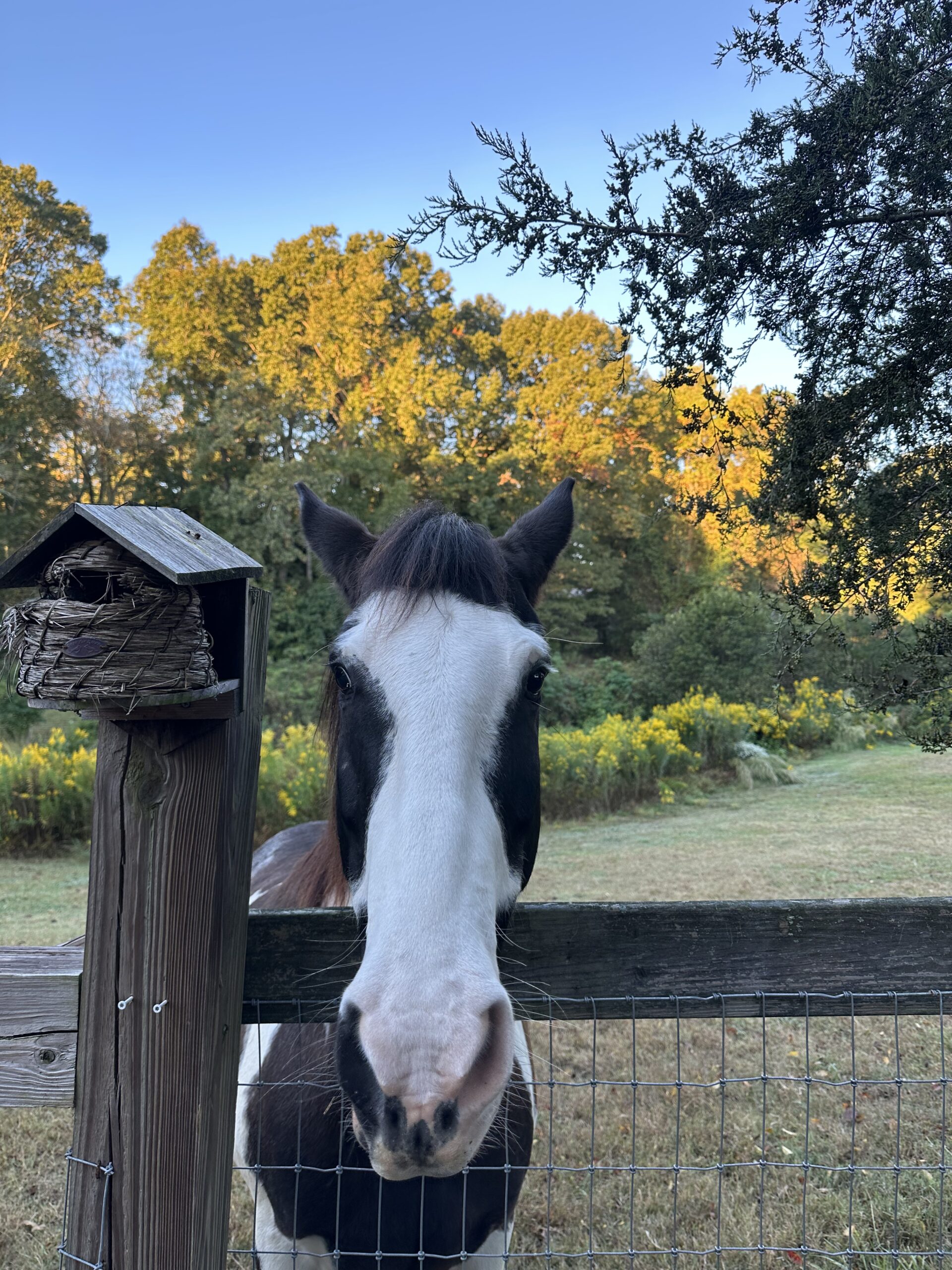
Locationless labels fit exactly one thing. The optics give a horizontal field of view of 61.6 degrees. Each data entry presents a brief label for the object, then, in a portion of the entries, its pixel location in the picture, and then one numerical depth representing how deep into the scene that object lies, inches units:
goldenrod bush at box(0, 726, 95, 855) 362.9
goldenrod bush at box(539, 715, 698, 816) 420.2
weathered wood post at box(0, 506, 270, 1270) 49.1
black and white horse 44.4
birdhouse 44.6
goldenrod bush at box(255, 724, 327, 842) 366.6
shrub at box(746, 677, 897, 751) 540.7
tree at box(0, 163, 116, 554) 634.2
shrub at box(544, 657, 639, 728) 583.5
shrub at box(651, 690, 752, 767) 484.1
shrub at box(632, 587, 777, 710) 545.3
